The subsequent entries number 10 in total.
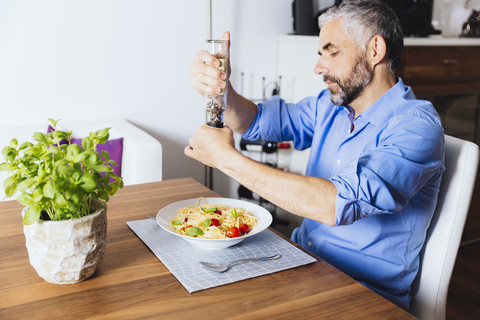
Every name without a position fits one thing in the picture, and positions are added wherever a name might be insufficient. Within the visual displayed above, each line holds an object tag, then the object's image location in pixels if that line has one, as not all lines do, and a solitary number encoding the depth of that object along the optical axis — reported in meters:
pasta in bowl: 1.13
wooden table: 0.90
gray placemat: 1.03
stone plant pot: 0.94
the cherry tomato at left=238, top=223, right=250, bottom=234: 1.19
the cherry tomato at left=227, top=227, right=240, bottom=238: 1.14
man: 1.14
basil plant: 0.89
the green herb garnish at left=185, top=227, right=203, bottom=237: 1.13
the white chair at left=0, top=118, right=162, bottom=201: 2.39
